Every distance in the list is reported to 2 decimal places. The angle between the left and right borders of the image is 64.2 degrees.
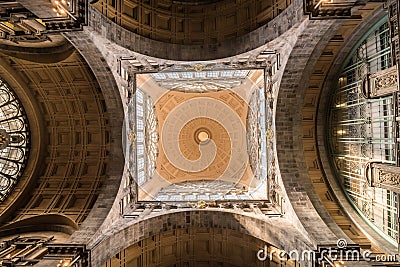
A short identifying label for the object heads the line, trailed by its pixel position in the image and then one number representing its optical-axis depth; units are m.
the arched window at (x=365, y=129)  15.80
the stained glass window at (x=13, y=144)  21.08
